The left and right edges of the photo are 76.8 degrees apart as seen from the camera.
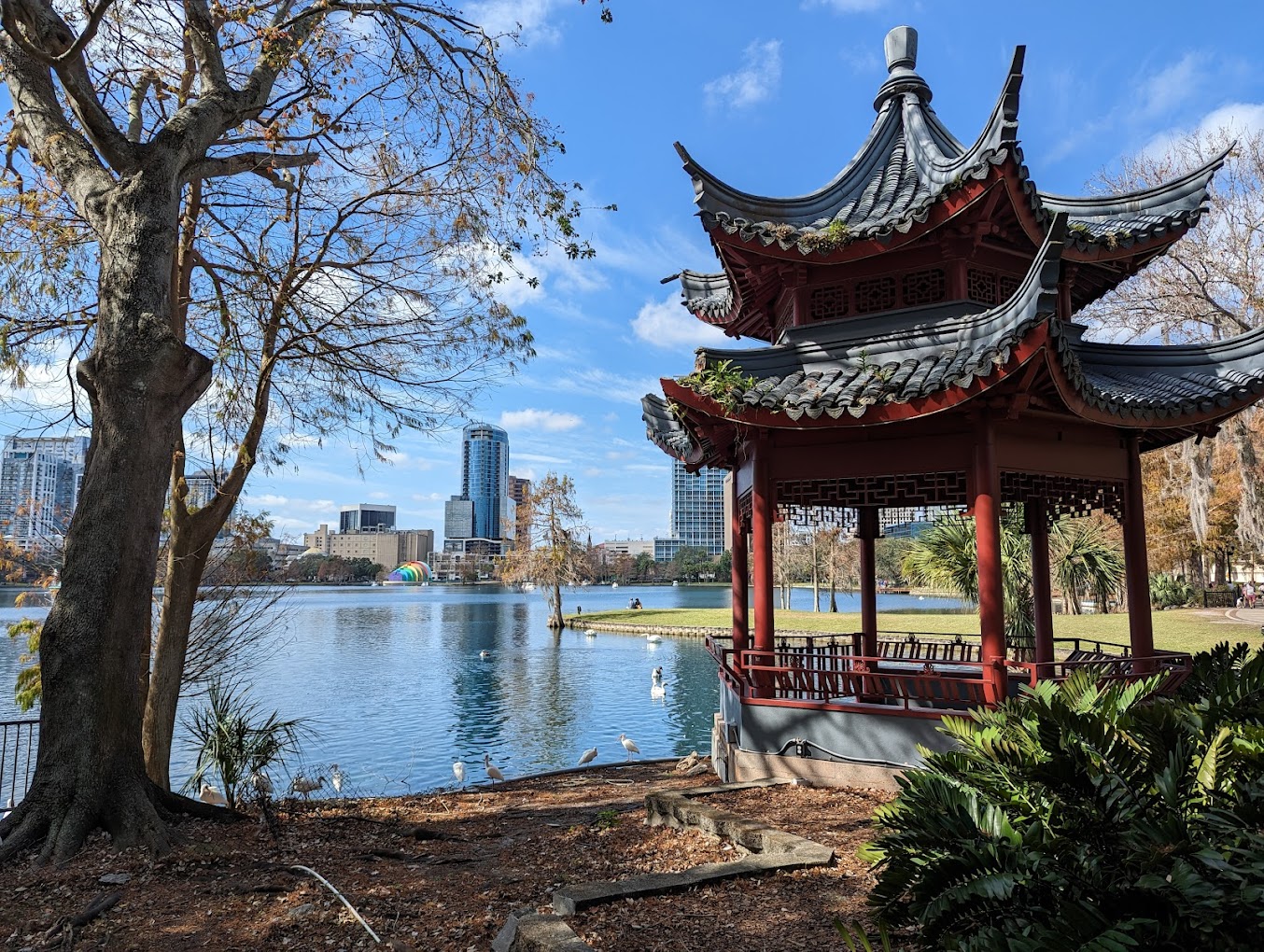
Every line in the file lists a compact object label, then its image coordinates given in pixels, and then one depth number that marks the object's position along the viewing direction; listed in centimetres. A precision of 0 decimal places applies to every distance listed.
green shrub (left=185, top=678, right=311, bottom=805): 707
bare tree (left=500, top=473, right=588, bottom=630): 4334
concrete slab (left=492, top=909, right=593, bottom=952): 403
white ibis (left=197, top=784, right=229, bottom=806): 1094
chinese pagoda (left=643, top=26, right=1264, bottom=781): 800
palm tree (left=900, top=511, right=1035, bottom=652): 2059
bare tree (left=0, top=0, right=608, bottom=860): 596
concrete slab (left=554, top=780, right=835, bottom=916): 494
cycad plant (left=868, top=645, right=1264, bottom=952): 279
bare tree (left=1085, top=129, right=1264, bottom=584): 1744
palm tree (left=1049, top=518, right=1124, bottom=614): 2670
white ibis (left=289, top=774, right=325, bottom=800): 857
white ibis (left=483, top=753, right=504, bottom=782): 1315
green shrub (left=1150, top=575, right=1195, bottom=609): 3684
